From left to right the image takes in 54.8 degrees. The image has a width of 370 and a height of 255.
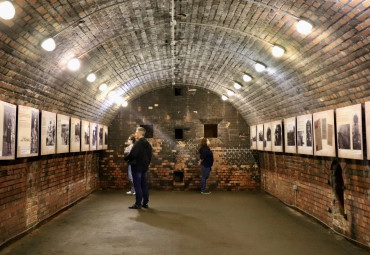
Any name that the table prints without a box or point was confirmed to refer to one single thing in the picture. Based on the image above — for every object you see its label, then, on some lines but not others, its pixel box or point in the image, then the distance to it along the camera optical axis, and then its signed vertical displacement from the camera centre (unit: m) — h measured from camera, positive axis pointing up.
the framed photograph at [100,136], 11.99 +0.43
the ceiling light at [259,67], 7.78 +1.76
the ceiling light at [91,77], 8.15 +1.64
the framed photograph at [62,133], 8.16 +0.37
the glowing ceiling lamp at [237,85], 10.41 +1.82
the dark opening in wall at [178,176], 13.44 -1.07
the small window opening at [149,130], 13.47 +0.68
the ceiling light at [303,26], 5.06 +1.72
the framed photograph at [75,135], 9.14 +0.36
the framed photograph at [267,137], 10.62 +0.31
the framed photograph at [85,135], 10.04 +0.39
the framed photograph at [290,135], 8.54 +0.29
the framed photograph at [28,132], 6.10 +0.32
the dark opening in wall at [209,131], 14.85 +0.69
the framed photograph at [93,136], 10.96 +0.40
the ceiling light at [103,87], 9.38 +1.64
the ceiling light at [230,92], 11.69 +1.82
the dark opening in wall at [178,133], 13.50 +0.54
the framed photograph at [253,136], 12.28 +0.38
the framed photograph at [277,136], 9.59 +0.29
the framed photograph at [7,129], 5.41 +0.32
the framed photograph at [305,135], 7.62 +0.26
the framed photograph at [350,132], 5.57 +0.23
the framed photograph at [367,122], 5.25 +0.34
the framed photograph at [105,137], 12.74 +0.41
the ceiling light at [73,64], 6.62 +1.58
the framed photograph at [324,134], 6.55 +0.24
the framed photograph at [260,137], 11.49 +0.32
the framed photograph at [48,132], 7.22 +0.36
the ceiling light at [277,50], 6.40 +1.73
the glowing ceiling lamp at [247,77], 8.95 +1.75
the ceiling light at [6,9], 3.97 +1.56
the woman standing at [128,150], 11.21 -0.05
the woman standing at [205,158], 12.00 -0.35
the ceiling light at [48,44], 5.33 +1.57
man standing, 8.70 -0.36
